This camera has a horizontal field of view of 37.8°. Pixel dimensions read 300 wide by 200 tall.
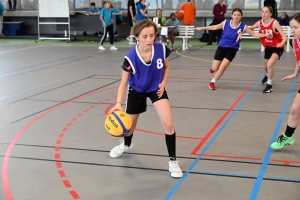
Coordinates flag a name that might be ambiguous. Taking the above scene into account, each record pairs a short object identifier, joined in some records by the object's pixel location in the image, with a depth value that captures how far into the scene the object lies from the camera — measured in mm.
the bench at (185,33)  17516
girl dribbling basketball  4641
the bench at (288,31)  16770
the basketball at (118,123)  4559
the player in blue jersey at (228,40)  9172
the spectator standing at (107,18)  17250
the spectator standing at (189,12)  18483
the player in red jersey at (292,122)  5293
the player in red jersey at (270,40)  8914
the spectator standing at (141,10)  17984
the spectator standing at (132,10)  19152
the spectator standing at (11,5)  26000
